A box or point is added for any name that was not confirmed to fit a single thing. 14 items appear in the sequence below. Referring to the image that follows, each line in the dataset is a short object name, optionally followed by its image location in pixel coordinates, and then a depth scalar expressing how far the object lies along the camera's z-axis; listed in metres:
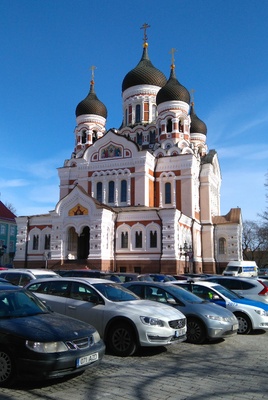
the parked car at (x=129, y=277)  17.69
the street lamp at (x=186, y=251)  33.41
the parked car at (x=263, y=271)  45.63
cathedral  34.00
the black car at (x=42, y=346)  5.82
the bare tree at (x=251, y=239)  72.06
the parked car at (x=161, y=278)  19.97
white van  32.47
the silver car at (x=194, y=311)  9.89
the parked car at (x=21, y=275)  15.12
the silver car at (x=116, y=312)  8.26
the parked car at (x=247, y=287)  13.65
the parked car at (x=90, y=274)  17.95
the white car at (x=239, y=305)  11.61
